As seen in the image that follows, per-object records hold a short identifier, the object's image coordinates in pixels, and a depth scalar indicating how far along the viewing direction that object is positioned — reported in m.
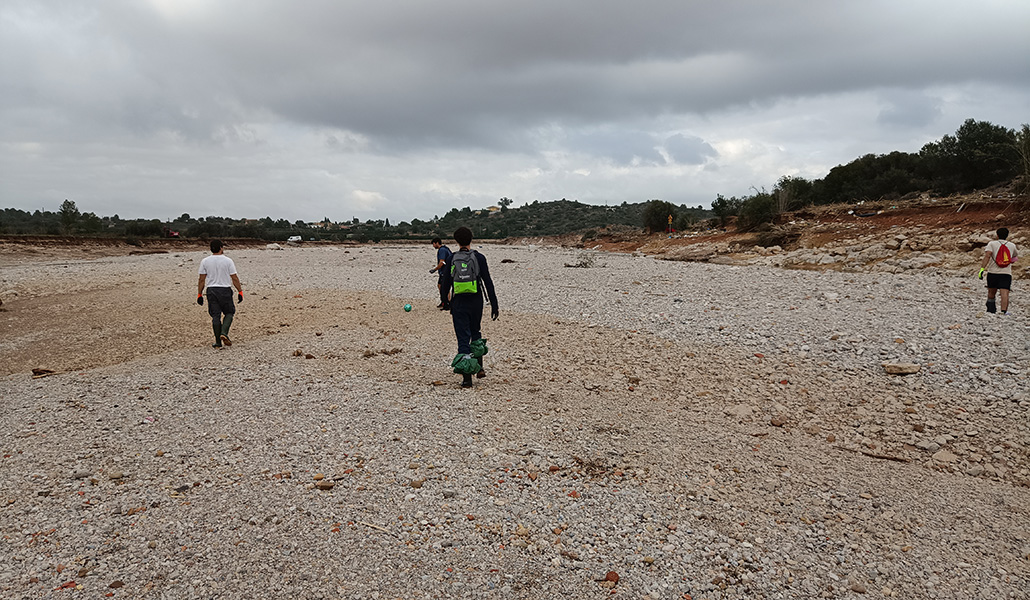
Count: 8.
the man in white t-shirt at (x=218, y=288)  9.66
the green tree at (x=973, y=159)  29.42
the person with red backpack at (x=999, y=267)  10.57
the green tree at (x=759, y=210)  35.62
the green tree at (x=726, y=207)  47.38
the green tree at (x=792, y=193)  36.52
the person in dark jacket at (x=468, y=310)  6.83
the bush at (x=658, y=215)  57.06
